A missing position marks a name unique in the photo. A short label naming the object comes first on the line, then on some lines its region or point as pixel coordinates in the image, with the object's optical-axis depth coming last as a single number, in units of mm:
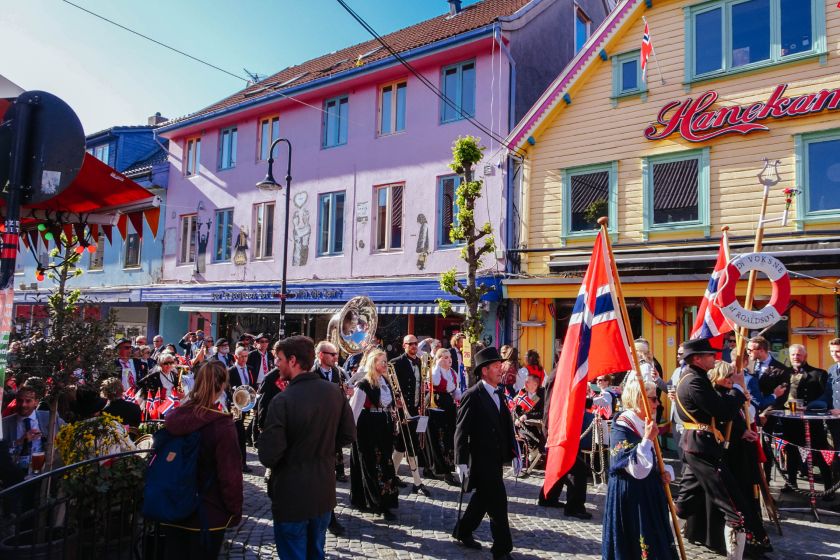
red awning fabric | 5633
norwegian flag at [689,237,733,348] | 7081
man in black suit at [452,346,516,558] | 5809
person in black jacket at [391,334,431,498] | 8844
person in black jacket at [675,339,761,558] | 5645
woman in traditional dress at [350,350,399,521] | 7109
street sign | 3223
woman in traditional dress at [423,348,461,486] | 9088
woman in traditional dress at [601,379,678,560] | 4703
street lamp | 14992
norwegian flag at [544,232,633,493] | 4668
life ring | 6422
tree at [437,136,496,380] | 12117
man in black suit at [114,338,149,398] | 10601
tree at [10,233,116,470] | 5047
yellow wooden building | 11250
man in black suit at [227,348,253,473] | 10673
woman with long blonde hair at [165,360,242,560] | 4129
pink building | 15719
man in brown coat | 4398
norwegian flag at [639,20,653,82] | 12836
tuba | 8727
